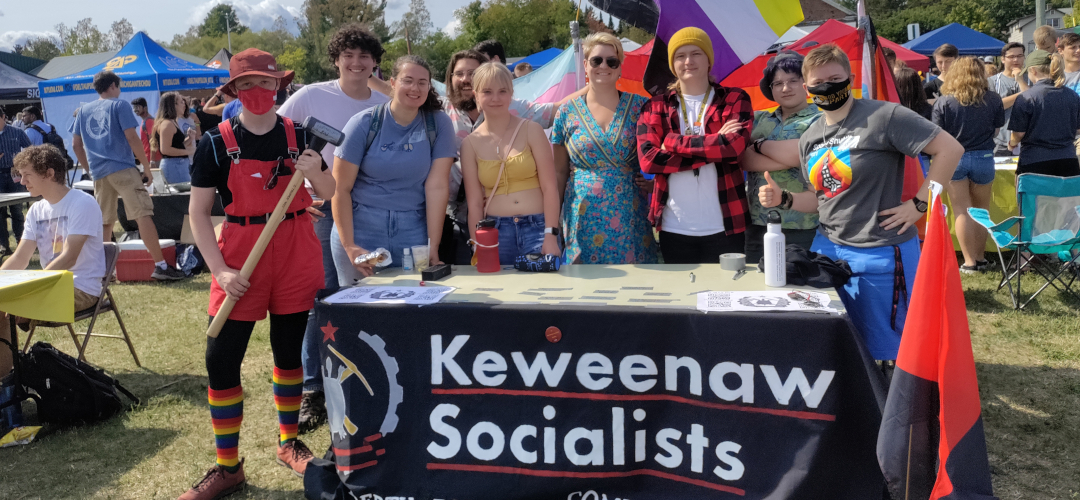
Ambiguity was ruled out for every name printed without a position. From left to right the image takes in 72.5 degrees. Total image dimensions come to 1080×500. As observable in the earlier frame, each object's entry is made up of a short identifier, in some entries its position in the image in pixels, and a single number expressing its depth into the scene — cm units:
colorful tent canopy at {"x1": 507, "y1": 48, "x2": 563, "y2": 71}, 1747
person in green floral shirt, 320
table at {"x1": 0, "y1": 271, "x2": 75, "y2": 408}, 327
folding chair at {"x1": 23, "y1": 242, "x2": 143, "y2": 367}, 423
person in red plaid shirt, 305
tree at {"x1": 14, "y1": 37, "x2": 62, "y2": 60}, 6919
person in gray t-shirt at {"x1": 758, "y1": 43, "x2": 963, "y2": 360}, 260
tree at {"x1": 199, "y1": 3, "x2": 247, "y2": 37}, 10156
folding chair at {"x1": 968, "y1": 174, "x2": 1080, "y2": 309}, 502
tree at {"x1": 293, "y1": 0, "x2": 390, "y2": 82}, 5784
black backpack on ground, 376
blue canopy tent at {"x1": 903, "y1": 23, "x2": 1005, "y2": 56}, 2061
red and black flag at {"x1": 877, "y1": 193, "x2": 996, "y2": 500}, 212
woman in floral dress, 321
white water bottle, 254
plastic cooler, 716
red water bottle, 308
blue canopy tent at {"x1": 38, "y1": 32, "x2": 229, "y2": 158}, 1502
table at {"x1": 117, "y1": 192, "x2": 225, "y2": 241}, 800
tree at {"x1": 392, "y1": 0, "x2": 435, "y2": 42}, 6954
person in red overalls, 274
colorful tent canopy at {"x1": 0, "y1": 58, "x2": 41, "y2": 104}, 2008
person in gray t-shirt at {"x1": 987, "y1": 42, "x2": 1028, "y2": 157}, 721
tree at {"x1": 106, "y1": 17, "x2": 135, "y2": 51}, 7838
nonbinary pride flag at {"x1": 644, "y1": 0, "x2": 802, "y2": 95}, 372
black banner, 232
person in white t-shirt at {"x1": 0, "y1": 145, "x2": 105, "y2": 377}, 423
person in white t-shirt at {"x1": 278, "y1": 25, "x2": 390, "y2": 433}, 364
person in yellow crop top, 322
